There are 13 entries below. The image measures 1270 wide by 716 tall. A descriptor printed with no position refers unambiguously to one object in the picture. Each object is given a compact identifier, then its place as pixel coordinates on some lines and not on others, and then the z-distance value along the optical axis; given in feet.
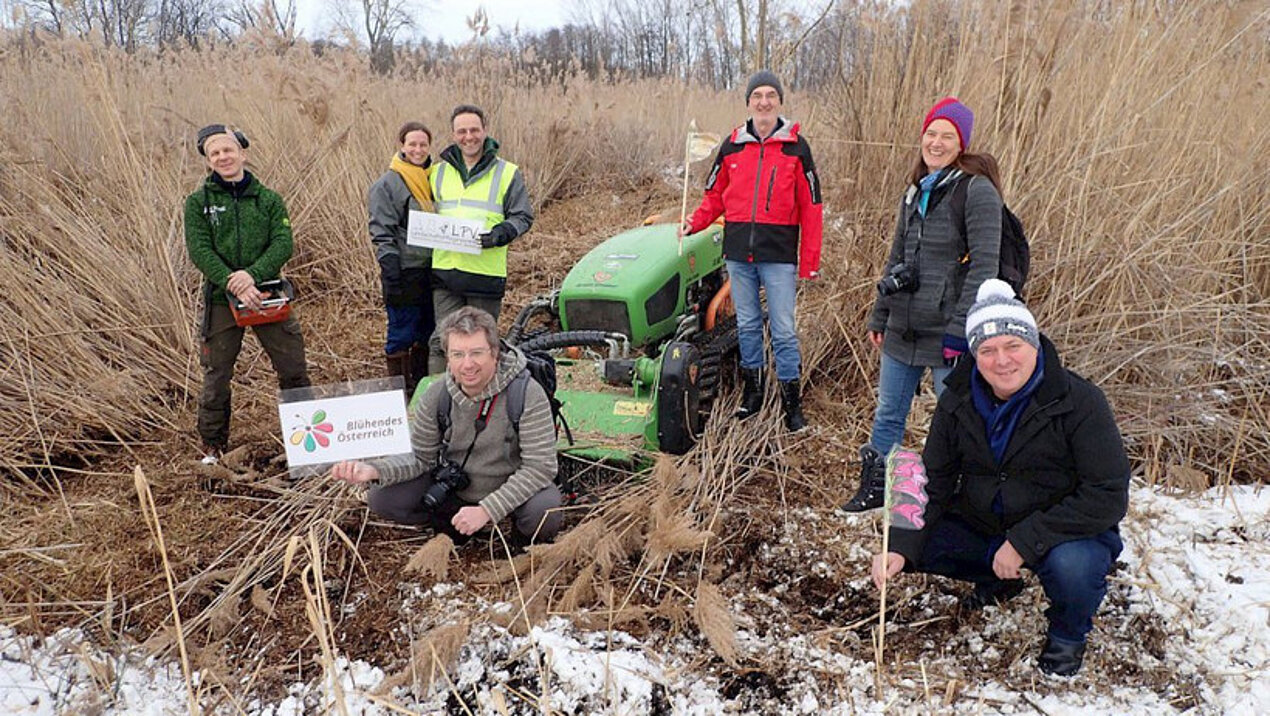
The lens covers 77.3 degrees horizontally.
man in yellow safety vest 12.76
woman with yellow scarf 13.07
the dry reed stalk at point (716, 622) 6.37
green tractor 10.19
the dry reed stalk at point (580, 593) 7.73
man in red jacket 11.39
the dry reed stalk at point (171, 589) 4.09
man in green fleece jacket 10.87
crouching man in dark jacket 6.77
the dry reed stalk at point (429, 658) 6.44
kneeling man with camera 8.66
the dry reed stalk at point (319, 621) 4.24
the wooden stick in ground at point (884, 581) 4.94
